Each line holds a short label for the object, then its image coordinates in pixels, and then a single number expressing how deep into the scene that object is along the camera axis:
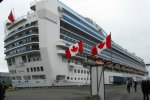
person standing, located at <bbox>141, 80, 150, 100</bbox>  8.06
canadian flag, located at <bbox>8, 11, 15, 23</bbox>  32.78
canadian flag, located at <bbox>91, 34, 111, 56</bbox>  11.39
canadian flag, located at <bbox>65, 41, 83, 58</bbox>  13.94
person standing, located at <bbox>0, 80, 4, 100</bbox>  6.90
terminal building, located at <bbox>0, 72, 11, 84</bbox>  70.57
